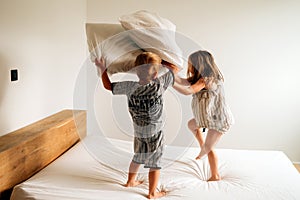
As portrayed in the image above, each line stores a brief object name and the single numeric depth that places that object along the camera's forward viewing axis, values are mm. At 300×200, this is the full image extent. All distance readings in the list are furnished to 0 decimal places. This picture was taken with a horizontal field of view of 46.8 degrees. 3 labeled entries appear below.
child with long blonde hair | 1842
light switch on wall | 1996
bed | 1681
